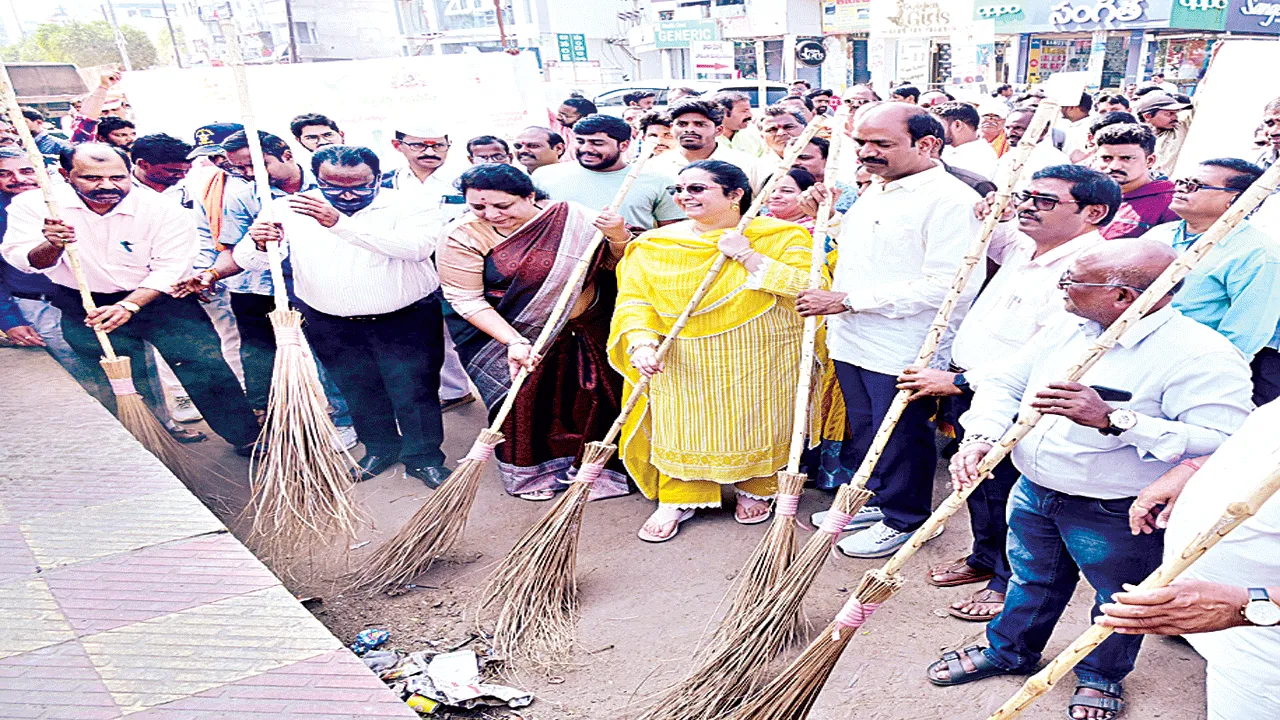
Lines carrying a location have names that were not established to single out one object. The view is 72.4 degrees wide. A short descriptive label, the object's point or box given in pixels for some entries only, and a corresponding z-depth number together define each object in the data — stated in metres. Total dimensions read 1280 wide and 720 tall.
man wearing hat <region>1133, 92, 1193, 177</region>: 5.92
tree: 41.00
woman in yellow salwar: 3.51
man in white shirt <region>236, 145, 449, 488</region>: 4.21
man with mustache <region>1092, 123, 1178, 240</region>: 3.73
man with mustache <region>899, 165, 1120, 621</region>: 2.71
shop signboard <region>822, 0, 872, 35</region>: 25.25
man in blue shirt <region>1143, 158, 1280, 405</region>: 2.66
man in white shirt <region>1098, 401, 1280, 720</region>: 1.45
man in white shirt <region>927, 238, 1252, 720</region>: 2.01
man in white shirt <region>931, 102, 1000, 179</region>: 5.30
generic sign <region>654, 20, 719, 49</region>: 27.06
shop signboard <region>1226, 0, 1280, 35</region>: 21.12
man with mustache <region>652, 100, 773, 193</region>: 4.60
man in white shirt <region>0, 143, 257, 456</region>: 4.32
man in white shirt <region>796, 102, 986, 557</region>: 3.14
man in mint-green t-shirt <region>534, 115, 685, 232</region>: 4.41
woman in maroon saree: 3.90
